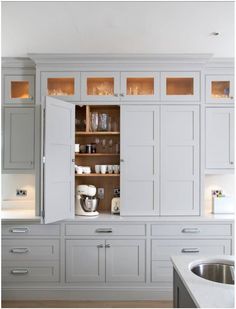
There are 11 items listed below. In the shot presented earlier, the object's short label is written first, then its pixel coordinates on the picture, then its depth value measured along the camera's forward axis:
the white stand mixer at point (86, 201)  3.72
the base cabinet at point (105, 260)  3.52
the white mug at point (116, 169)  3.87
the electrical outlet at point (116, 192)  4.04
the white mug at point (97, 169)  3.89
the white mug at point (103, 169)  3.86
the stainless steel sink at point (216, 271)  2.10
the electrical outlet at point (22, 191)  4.14
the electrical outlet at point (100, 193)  4.09
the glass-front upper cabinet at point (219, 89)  3.77
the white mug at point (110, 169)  3.88
